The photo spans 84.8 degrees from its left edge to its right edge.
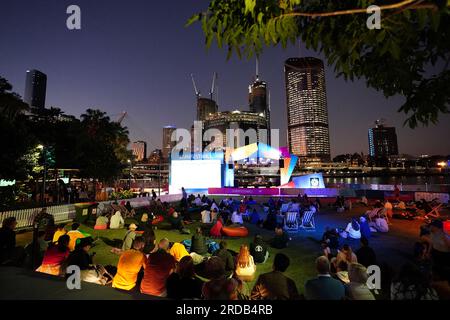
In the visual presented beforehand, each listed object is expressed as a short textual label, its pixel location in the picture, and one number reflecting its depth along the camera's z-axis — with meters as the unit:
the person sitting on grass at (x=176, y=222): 12.86
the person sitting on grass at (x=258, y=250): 7.50
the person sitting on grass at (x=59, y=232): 7.74
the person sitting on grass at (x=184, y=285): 4.09
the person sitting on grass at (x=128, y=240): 7.92
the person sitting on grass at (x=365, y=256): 6.02
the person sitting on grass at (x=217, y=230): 11.23
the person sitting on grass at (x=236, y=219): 13.70
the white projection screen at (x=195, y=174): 34.56
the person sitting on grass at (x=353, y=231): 10.50
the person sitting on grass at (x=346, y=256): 5.85
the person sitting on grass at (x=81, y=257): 5.04
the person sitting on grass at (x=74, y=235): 7.42
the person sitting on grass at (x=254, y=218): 14.78
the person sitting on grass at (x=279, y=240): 9.22
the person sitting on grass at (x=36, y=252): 6.18
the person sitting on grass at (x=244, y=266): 6.02
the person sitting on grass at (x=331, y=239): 8.80
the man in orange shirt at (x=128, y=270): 4.91
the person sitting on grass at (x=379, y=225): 11.73
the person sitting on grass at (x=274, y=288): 3.73
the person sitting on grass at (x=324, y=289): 3.56
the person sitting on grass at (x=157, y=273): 4.55
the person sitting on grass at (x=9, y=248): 6.04
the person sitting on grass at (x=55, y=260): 5.39
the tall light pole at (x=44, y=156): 13.78
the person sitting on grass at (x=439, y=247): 6.09
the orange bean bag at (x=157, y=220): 13.70
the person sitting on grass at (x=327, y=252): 6.98
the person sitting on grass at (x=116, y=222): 12.94
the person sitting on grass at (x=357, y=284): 3.89
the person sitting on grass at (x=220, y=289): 3.34
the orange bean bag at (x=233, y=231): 11.11
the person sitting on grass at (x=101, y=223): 12.81
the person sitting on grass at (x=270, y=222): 13.15
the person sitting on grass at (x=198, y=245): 7.99
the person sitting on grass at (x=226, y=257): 6.59
